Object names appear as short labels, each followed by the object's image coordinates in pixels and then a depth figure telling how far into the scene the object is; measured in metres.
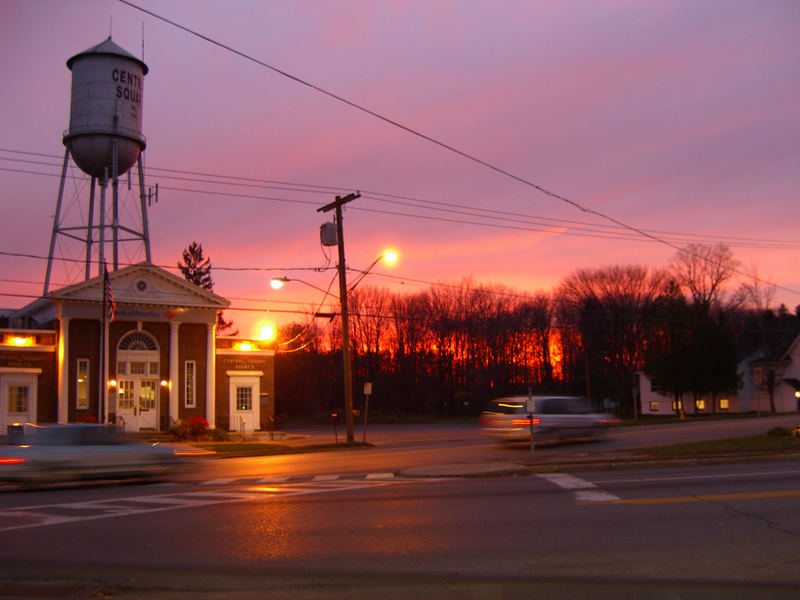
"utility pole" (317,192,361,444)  30.80
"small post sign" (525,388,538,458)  18.73
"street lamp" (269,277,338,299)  29.27
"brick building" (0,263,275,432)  36.84
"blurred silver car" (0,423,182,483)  15.00
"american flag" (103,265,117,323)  33.44
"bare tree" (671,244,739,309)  68.69
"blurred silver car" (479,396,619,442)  24.17
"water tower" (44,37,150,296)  38.69
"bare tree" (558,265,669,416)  72.88
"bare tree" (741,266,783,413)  66.56
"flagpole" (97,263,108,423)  36.12
